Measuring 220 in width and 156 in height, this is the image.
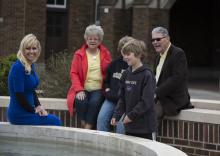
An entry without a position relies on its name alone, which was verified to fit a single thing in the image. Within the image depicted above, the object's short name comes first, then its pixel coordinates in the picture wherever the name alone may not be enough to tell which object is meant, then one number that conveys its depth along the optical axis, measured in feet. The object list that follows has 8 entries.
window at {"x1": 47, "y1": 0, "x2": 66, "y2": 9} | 83.48
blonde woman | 21.48
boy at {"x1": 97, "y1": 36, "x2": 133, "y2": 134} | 24.09
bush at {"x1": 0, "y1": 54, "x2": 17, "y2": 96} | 36.27
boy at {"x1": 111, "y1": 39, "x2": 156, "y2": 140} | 19.93
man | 22.39
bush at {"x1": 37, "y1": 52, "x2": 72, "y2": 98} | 34.22
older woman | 24.63
